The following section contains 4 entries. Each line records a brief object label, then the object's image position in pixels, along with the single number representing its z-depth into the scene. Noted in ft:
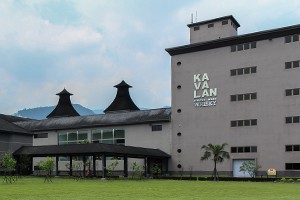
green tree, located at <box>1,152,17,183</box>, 150.10
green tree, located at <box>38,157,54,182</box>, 156.60
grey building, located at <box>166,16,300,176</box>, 182.39
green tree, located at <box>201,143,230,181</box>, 181.07
